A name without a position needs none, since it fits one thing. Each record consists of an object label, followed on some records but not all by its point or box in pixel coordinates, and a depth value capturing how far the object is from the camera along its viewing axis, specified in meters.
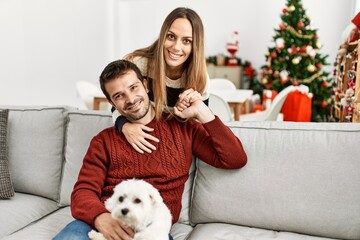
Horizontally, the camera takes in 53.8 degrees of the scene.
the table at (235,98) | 3.54
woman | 1.64
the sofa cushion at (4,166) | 1.80
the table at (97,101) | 3.84
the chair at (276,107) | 3.39
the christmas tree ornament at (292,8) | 5.22
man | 1.42
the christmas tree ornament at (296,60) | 5.15
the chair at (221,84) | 4.78
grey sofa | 1.46
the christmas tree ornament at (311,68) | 5.13
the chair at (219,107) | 2.74
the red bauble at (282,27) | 5.29
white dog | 1.14
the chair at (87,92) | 4.21
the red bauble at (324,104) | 5.30
